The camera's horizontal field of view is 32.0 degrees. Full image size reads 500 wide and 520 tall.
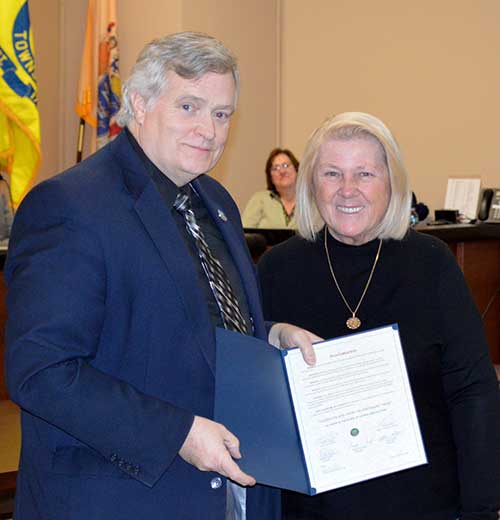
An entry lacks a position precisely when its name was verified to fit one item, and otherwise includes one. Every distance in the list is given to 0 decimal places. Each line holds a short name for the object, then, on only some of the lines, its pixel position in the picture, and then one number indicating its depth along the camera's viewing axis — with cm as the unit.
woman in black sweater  212
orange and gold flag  842
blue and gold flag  489
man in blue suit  159
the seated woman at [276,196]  841
